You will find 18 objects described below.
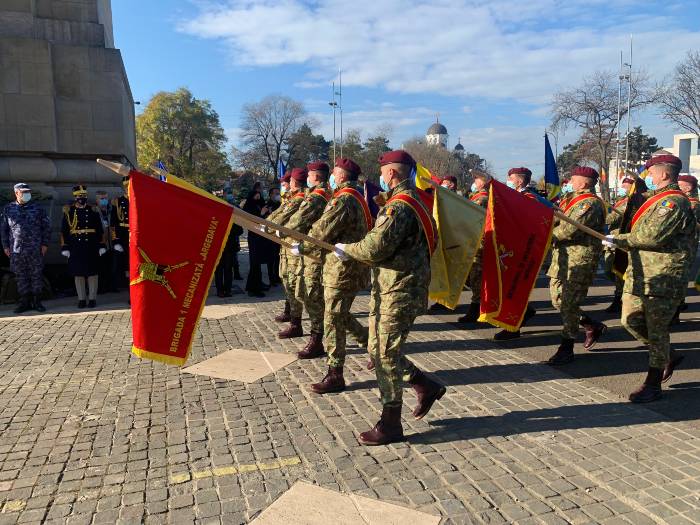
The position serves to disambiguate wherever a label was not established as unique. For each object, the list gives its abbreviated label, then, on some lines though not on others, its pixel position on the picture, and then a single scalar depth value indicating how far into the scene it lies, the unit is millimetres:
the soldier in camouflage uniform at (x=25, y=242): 9039
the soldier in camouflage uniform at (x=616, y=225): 8759
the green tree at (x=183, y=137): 50062
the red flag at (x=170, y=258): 3887
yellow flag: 5141
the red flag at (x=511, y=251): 5742
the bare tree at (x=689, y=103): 30781
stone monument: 10859
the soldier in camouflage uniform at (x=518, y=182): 7363
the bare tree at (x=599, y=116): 38656
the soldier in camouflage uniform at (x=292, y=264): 7332
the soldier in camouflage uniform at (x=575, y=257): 6133
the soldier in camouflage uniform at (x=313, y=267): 6332
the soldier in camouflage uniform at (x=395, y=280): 3963
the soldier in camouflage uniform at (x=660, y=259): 4859
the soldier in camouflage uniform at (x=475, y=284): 8383
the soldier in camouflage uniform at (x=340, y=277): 5281
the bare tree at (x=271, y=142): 61312
